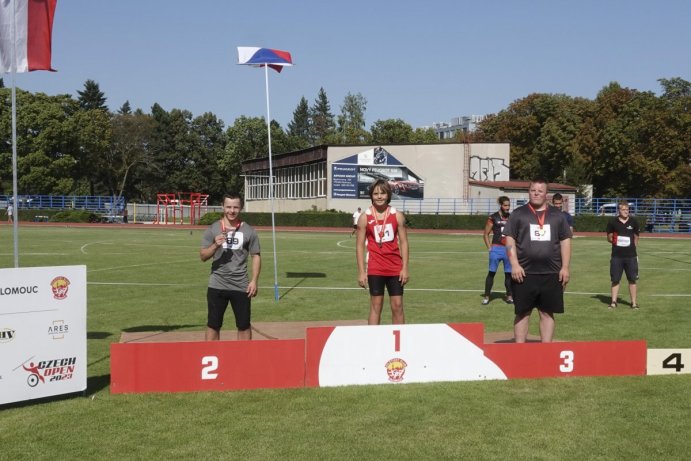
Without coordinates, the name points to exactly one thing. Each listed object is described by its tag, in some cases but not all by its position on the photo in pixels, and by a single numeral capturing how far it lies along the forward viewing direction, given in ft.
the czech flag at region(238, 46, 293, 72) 44.32
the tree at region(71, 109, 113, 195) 254.88
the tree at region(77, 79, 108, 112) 378.53
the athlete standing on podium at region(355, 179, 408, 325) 26.27
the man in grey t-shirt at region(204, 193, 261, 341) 24.30
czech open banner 19.95
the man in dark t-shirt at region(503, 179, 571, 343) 24.79
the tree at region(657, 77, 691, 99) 219.43
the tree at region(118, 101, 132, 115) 486.38
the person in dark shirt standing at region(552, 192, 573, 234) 42.68
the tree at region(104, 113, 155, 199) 293.43
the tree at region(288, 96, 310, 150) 551.59
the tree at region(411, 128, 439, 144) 332.29
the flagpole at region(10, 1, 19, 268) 24.52
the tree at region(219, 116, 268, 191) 325.62
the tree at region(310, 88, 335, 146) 520.05
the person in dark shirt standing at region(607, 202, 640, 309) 41.57
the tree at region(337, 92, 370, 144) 377.30
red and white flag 26.30
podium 22.08
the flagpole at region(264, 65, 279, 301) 44.19
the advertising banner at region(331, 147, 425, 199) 196.54
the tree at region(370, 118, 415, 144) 326.85
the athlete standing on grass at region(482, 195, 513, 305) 42.63
